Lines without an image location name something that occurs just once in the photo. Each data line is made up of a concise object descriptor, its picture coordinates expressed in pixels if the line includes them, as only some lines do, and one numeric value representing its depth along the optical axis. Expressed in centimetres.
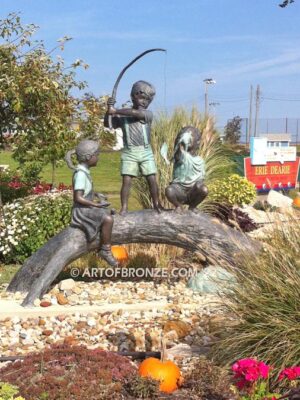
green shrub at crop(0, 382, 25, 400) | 323
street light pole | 2117
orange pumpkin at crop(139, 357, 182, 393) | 397
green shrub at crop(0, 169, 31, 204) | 1085
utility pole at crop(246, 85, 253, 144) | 4572
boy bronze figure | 633
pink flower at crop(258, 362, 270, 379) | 312
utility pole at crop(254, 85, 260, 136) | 4473
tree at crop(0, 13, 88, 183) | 916
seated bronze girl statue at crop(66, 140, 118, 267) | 614
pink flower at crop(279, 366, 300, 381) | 308
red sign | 1586
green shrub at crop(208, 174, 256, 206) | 1247
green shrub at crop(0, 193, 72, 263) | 868
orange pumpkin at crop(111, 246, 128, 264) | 739
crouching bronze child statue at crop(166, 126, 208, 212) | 659
